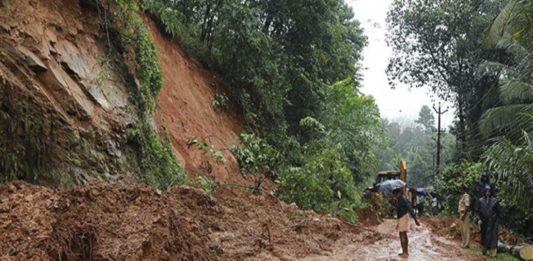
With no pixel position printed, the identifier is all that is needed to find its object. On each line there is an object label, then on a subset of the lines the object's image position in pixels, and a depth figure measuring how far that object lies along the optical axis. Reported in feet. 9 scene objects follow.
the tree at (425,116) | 303.35
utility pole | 115.03
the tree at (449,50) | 100.53
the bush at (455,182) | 58.85
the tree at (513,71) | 45.70
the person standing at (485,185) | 37.27
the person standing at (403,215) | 32.35
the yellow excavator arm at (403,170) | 80.26
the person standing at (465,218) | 39.93
